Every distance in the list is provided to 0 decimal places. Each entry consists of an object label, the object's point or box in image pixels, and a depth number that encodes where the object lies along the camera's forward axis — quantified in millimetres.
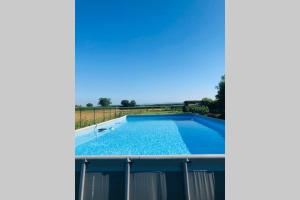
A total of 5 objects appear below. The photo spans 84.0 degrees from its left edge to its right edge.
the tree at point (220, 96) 13602
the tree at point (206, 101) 16280
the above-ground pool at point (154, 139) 6598
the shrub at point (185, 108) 19664
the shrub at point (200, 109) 16297
